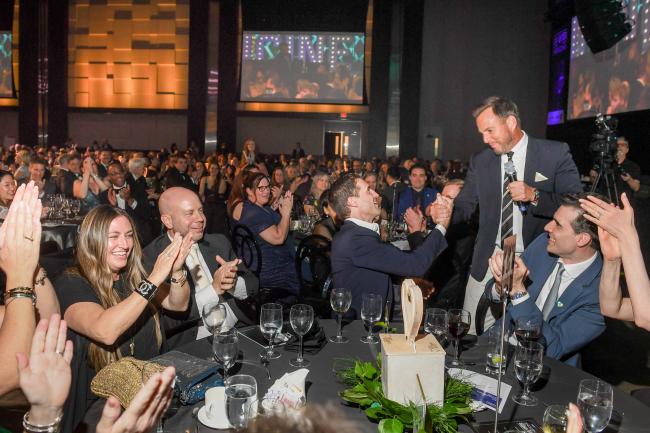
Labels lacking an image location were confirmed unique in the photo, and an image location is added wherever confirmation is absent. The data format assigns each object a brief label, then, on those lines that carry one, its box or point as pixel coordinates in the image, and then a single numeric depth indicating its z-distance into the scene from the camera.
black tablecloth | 1.58
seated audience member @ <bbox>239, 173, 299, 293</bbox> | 4.21
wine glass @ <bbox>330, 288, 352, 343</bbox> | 2.33
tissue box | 1.53
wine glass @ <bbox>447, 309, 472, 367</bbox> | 2.06
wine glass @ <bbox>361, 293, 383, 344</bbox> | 2.21
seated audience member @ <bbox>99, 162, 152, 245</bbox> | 6.03
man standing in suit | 3.13
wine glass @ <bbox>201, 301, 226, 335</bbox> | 2.06
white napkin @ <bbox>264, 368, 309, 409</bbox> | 1.51
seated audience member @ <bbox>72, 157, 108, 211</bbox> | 6.19
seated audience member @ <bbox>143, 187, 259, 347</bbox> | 2.62
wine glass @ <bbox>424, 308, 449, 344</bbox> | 2.07
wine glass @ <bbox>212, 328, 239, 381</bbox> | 1.76
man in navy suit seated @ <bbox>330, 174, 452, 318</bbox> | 2.87
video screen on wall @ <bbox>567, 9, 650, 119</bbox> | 7.59
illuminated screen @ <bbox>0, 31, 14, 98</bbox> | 17.28
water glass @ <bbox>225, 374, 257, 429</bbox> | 1.37
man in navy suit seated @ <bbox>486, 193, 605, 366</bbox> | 2.26
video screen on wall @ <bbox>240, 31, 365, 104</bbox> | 15.39
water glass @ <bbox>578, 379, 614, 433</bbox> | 1.45
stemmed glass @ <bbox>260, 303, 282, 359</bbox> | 2.05
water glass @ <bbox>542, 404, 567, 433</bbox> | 1.37
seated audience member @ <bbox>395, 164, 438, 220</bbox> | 6.66
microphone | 3.04
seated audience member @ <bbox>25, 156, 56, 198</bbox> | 6.48
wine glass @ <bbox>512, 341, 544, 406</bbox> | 1.70
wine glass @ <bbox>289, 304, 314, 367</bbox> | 2.06
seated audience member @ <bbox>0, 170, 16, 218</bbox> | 4.66
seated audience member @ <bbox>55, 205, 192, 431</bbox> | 1.96
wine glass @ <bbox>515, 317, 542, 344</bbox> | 2.03
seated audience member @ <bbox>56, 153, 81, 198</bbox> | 7.06
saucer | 1.50
